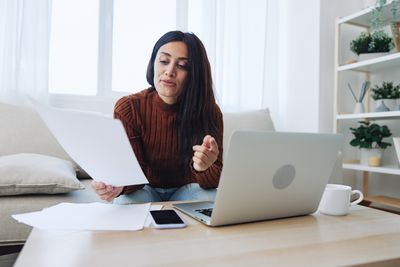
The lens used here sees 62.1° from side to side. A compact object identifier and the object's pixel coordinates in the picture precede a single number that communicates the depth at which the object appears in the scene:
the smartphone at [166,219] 0.58
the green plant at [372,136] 1.77
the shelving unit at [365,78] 1.70
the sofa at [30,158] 1.02
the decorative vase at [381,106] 1.74
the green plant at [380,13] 1.69
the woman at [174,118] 1.06
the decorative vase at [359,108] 1.90
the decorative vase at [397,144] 1.60
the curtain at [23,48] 1.76
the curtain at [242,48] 2.22
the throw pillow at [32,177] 1.10
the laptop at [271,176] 0.54
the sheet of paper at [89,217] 0.56
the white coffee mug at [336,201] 0.70
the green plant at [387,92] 1.75
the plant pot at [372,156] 1.77
